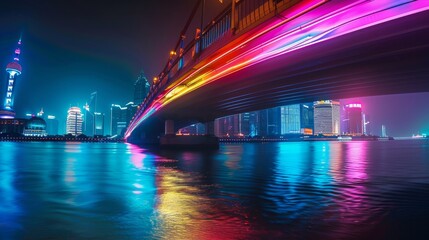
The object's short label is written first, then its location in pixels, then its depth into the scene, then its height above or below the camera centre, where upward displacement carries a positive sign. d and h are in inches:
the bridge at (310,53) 576.1 +200.4
